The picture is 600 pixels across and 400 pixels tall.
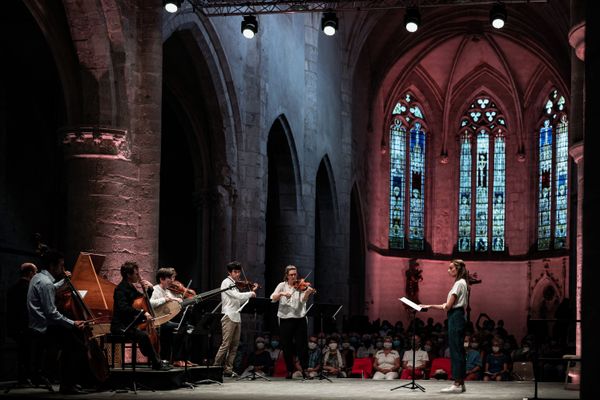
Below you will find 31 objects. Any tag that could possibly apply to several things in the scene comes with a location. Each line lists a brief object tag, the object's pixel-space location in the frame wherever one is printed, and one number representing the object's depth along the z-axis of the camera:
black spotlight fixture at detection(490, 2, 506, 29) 17.80
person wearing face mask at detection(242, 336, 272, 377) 18.02
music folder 11.77
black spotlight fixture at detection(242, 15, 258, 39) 18.05
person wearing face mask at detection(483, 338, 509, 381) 17.52
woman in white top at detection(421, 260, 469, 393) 11.73
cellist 10.77
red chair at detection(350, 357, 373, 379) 19.00
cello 10.99
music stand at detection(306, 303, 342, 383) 13.94
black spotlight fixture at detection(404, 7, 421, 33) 17.59
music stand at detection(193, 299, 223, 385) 12.05
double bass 10.29
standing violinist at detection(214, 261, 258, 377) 13.69
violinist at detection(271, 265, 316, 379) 13.90
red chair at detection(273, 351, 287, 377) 17.72
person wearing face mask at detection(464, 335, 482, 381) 17.50
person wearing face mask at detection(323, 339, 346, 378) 17.53
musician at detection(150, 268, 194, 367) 12.19
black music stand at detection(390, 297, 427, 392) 11.79
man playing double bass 9.95
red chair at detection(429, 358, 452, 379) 17.79
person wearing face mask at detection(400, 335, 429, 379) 18.23
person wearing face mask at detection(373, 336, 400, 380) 18.11
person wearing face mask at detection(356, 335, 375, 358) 22.05
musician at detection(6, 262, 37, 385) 10.84
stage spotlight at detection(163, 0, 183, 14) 14.88
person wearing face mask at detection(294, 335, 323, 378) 17.51
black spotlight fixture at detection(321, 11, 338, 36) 18.05
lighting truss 17.61
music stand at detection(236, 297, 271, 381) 13.84
